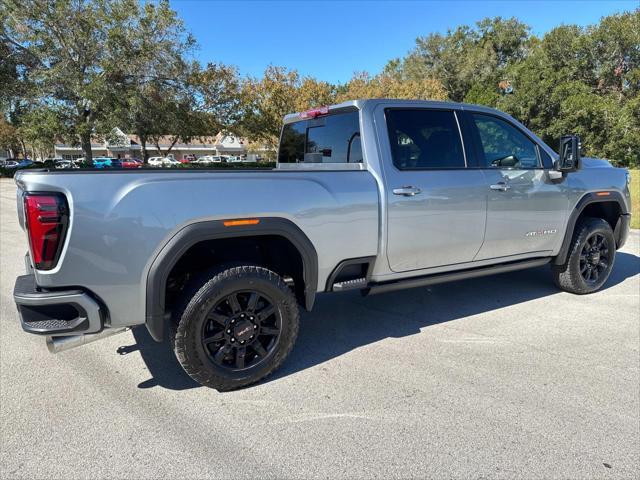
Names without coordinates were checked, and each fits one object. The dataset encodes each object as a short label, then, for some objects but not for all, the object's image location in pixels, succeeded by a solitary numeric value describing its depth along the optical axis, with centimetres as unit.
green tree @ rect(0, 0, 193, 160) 2189
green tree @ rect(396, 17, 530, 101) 4197
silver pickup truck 248
